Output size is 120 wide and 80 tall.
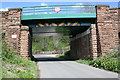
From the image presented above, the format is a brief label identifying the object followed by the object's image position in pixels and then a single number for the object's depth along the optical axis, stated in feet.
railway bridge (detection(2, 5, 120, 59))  61.31
